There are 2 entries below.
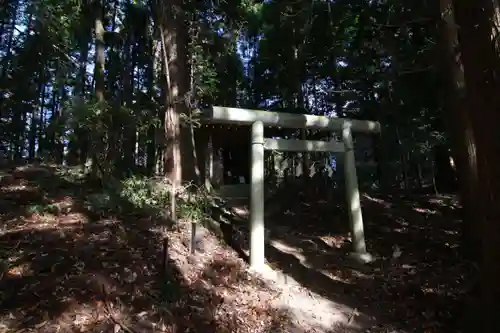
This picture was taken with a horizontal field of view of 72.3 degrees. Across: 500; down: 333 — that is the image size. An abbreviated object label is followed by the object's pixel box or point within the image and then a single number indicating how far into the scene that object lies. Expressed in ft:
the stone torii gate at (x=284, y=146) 21.77
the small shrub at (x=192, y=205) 19.61
